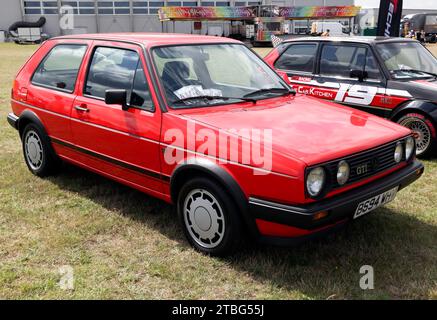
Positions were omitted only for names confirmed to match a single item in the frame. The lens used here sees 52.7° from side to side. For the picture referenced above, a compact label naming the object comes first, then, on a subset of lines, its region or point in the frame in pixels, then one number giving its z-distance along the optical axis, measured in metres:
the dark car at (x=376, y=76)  6.02
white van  46.94
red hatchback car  2.95
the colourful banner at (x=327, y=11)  48.83
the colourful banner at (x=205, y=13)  46.03
